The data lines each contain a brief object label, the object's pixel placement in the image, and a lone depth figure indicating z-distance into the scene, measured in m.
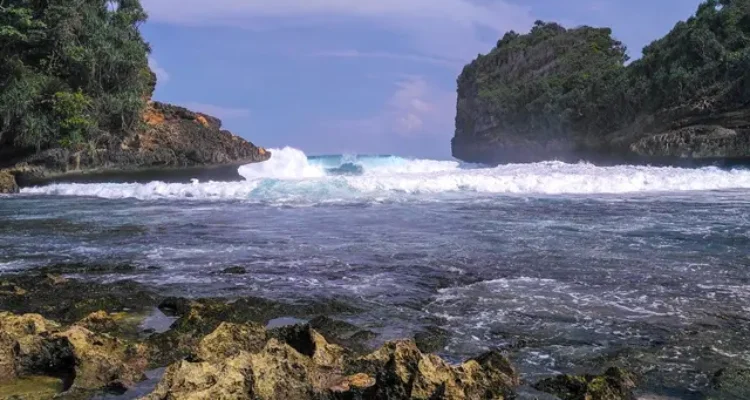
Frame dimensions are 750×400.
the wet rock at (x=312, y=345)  4.68
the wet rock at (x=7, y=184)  24.70
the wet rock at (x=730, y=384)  4.22
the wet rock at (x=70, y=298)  6.55
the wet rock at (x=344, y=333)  5.41
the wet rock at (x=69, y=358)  4.59
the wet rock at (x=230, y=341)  4.79
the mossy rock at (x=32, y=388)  4.33
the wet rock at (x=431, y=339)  5.33
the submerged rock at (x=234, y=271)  8.48
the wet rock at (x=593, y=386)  4.09
